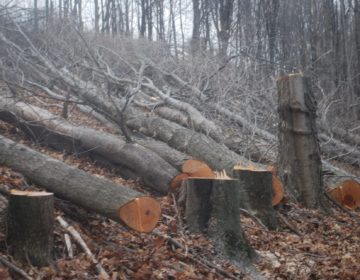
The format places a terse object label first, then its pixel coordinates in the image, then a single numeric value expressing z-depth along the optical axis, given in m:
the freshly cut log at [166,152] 6.69
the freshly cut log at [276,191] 6.46
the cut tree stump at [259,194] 6.01
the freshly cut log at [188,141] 7.21
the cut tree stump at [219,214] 4.88
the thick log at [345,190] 7.52
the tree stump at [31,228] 3.97
